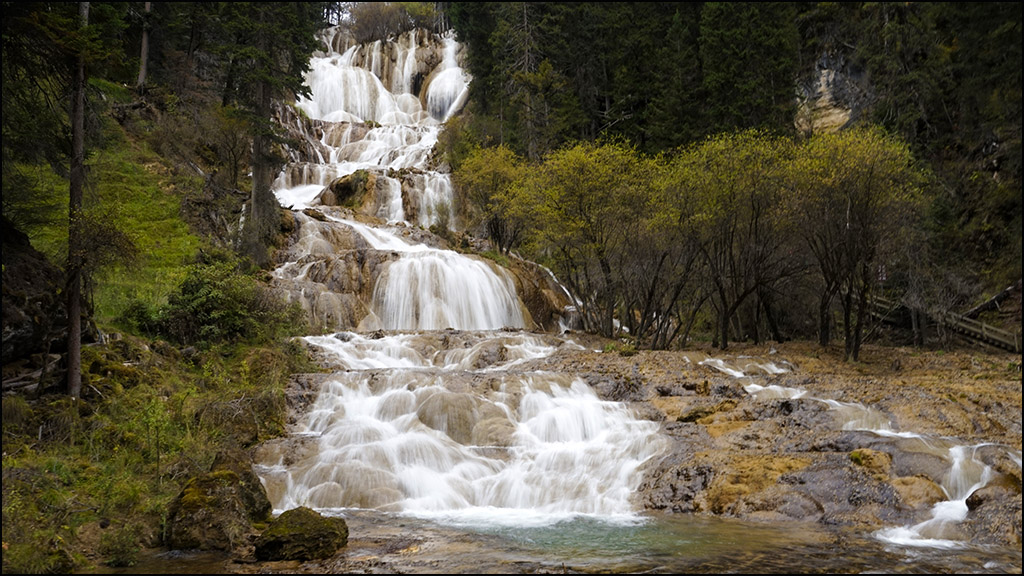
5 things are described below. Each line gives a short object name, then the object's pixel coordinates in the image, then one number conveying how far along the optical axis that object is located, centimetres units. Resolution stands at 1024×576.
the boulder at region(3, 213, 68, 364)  995
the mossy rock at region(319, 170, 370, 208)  3988
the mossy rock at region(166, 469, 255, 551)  780
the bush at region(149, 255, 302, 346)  1592
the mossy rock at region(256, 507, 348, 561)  747
